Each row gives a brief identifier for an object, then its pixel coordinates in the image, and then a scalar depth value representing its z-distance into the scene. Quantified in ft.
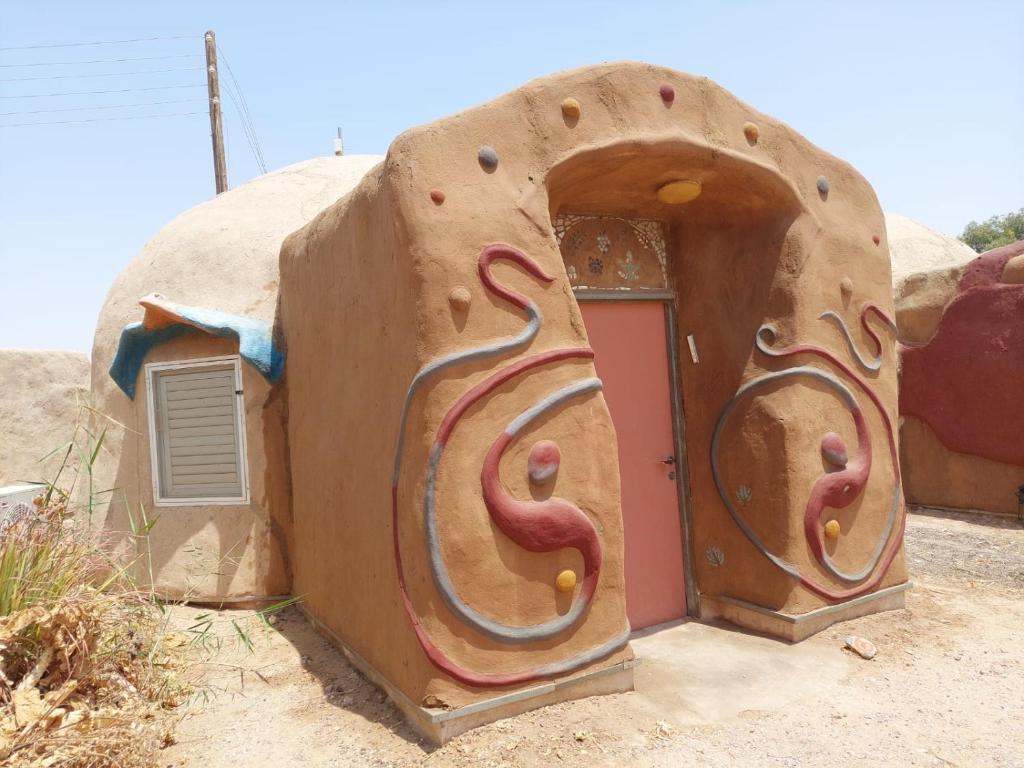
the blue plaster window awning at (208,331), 17.70
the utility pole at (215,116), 36.96
